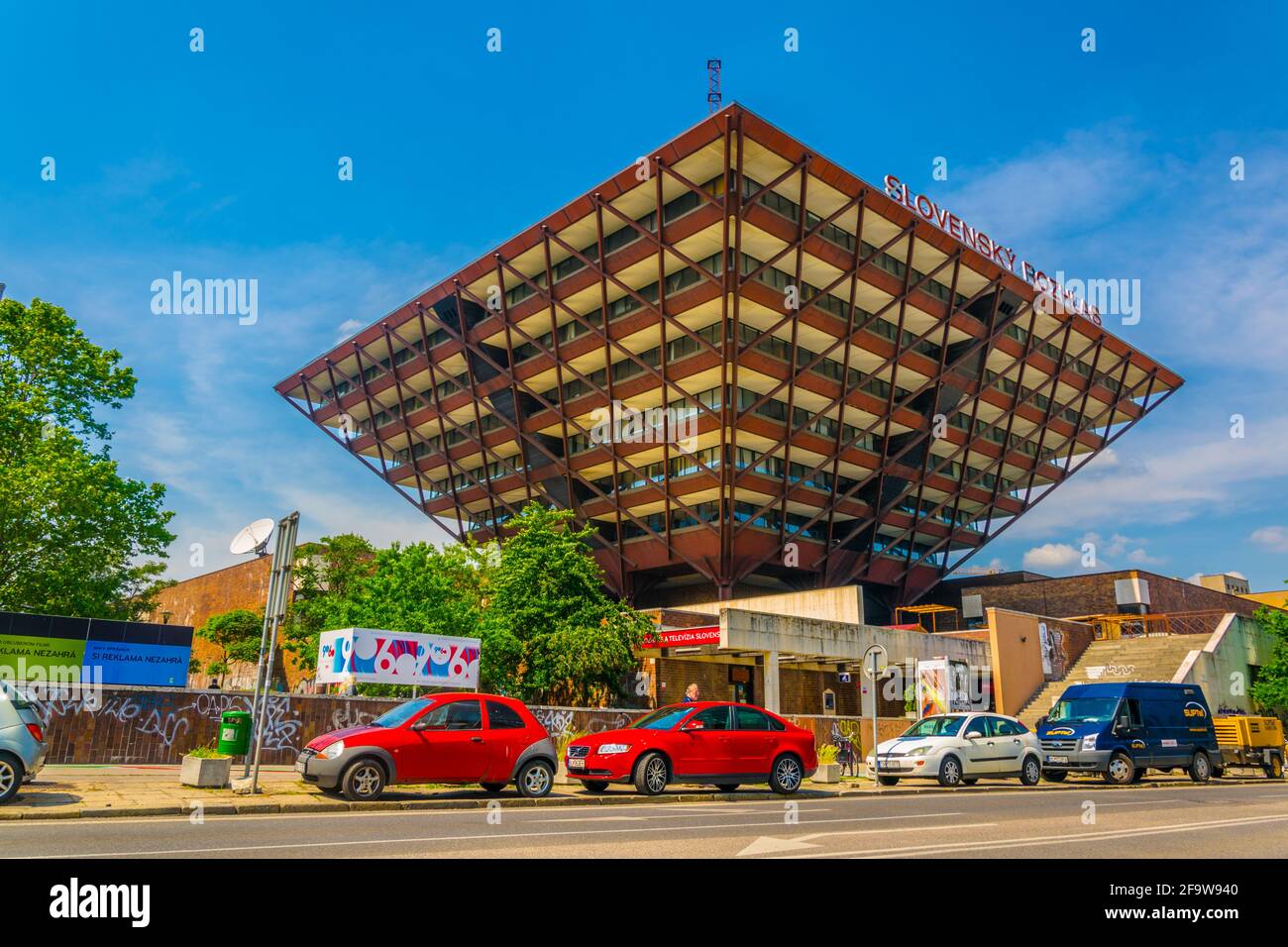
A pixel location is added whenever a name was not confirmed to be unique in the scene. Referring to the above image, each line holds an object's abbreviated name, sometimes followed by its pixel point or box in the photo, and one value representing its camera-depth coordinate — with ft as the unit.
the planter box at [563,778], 61.36
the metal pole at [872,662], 69.16
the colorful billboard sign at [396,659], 73.51
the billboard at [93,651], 73.15
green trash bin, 48.39
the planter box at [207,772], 44.86
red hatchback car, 42.34
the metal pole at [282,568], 46.65
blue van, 71.41
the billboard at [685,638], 107.00
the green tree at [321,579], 156.76
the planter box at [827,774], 68.18
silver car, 36.35
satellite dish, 66.64
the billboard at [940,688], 115.65
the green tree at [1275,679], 136.67
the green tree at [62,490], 94.07
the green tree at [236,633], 165.99
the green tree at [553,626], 101.40
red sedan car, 50.83
